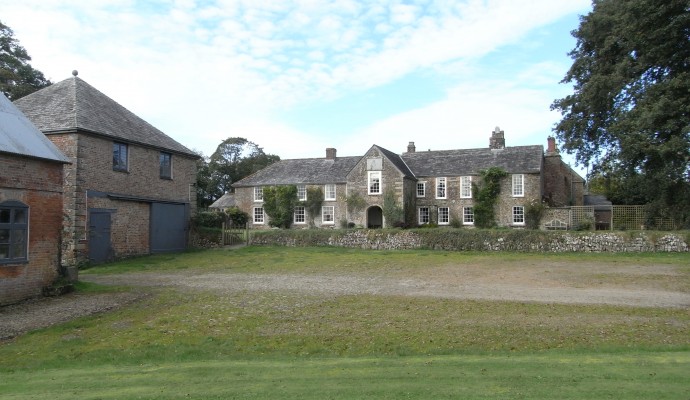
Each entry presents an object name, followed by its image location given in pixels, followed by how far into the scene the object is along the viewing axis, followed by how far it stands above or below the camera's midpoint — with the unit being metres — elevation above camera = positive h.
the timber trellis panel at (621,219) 31.25 -0.12
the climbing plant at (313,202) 46.78 +1.48
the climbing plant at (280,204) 46.62 +1.32
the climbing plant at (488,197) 42.72 +1.70
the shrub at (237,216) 47.50 +0.27
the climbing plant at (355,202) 44.34 +1.38
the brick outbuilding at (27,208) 14.48 +0.36
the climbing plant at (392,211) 42.72 +0.59
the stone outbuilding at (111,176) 23.45 +2.19
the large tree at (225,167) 79.19 +7.84
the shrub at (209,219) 32.19 +0.01
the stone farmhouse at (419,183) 42.97 +3.07
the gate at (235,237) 34.35 -1.20
